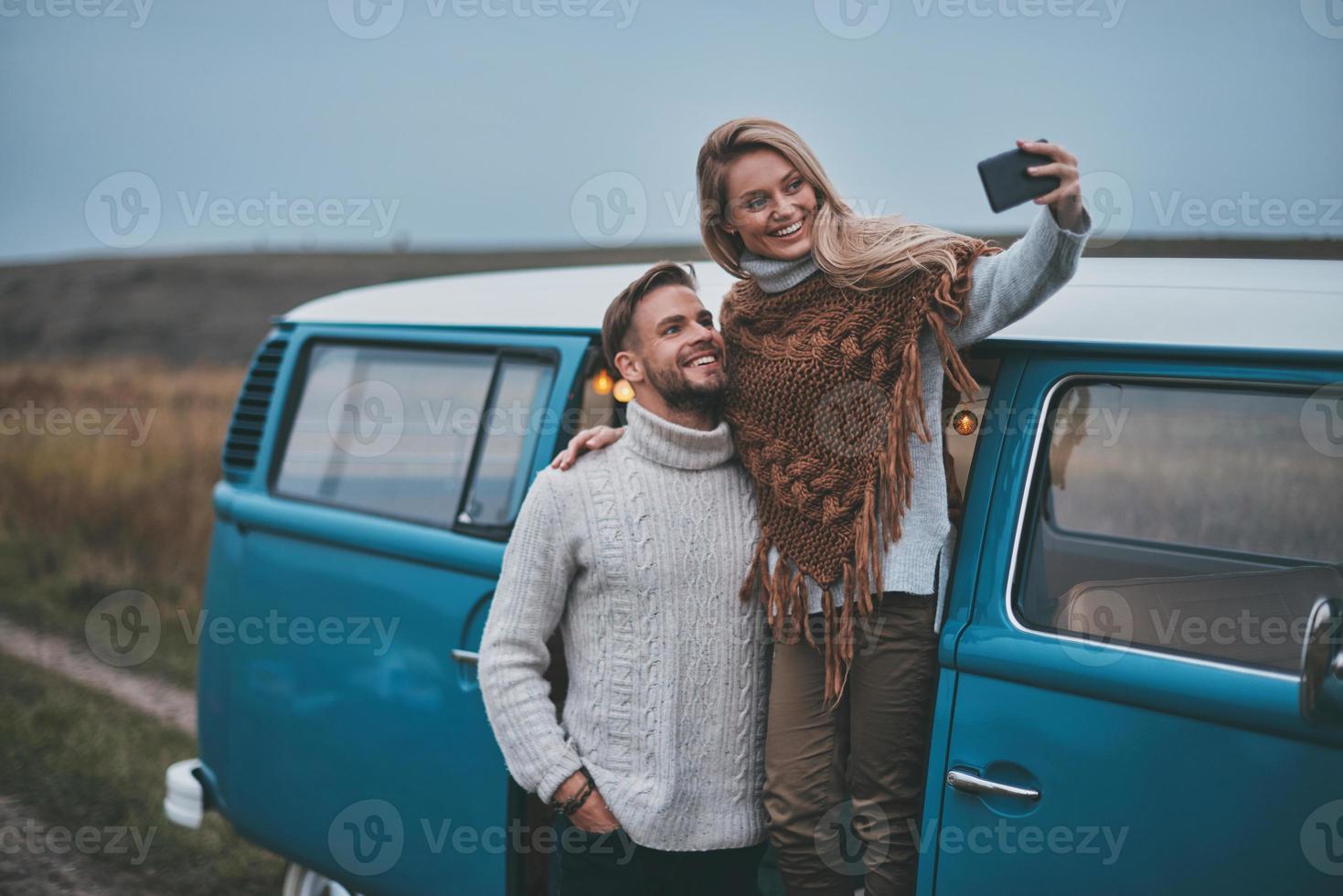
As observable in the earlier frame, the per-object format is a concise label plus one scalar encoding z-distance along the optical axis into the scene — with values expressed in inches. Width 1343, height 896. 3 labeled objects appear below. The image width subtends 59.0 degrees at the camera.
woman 93.7
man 101.6
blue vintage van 85.4
